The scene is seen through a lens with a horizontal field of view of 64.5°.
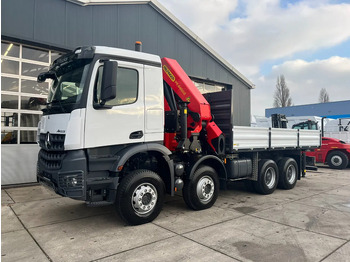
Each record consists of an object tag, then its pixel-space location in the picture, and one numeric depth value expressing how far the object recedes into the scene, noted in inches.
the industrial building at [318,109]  1572.3
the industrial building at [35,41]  320.5
